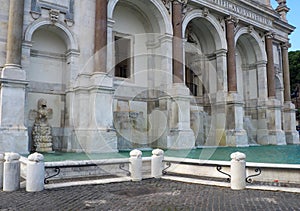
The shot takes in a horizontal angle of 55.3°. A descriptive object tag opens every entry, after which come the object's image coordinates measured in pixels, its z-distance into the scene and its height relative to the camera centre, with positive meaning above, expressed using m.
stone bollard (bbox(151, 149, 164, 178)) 8.35 -1.06
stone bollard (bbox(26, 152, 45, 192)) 6.51 -1.06
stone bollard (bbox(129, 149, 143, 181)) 7.94 -1.03
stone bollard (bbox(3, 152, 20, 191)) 6.57 -1.03
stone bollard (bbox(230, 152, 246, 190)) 6.84 -1.06
